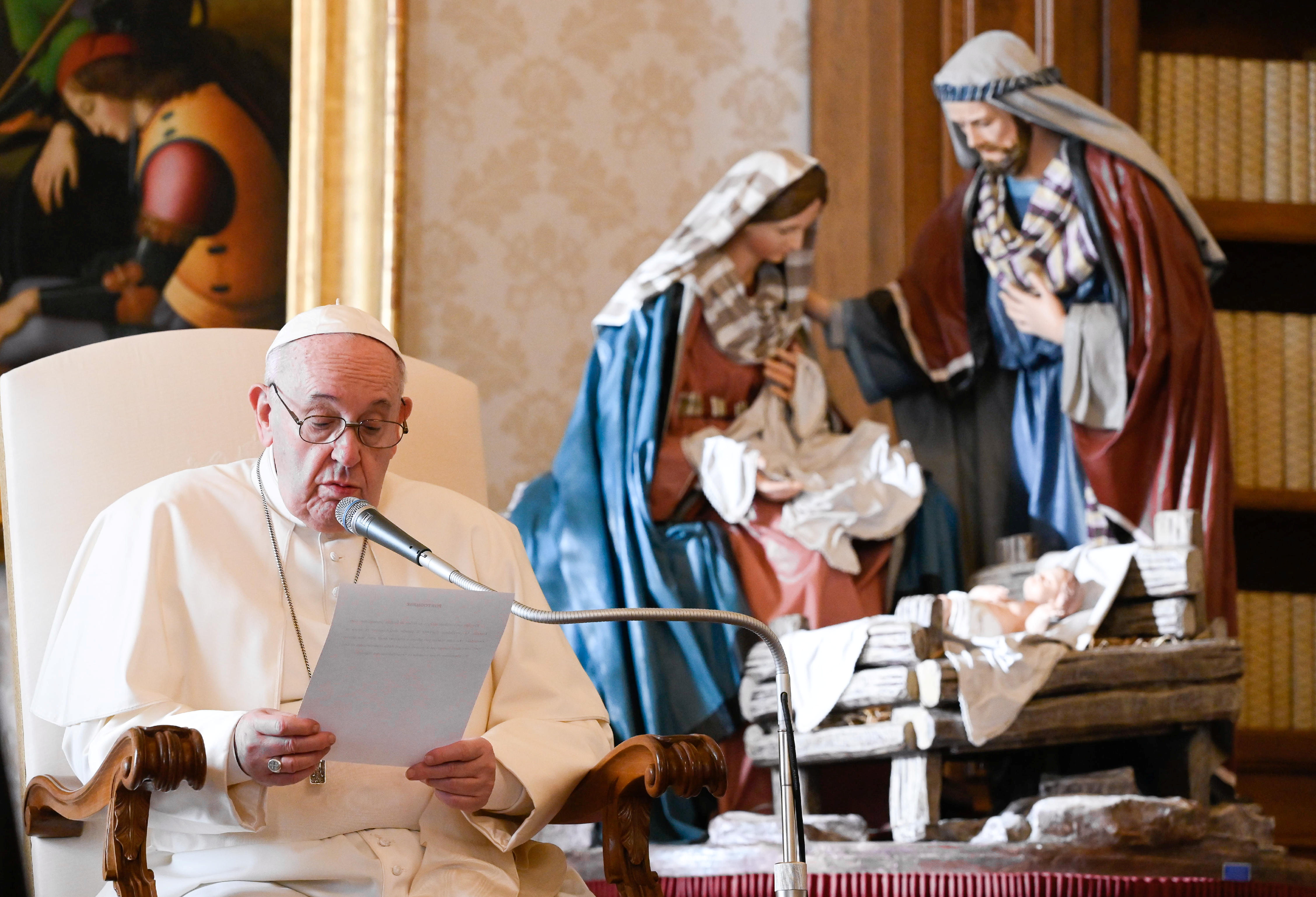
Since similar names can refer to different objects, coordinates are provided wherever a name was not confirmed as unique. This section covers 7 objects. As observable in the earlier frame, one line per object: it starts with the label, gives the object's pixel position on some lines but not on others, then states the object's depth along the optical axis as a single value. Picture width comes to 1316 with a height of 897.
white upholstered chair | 4.12
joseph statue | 8.02
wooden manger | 6.60
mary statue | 7.32
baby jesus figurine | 7.25
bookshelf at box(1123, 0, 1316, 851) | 9.06
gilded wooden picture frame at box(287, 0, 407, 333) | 8.62
